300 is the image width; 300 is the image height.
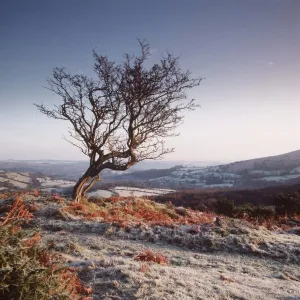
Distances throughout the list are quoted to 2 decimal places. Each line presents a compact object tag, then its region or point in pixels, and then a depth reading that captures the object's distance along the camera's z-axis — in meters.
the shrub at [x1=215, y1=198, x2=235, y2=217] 24.94
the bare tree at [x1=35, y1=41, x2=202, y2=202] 17.50
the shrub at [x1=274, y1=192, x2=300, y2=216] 24.71
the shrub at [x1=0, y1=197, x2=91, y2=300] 3.85
